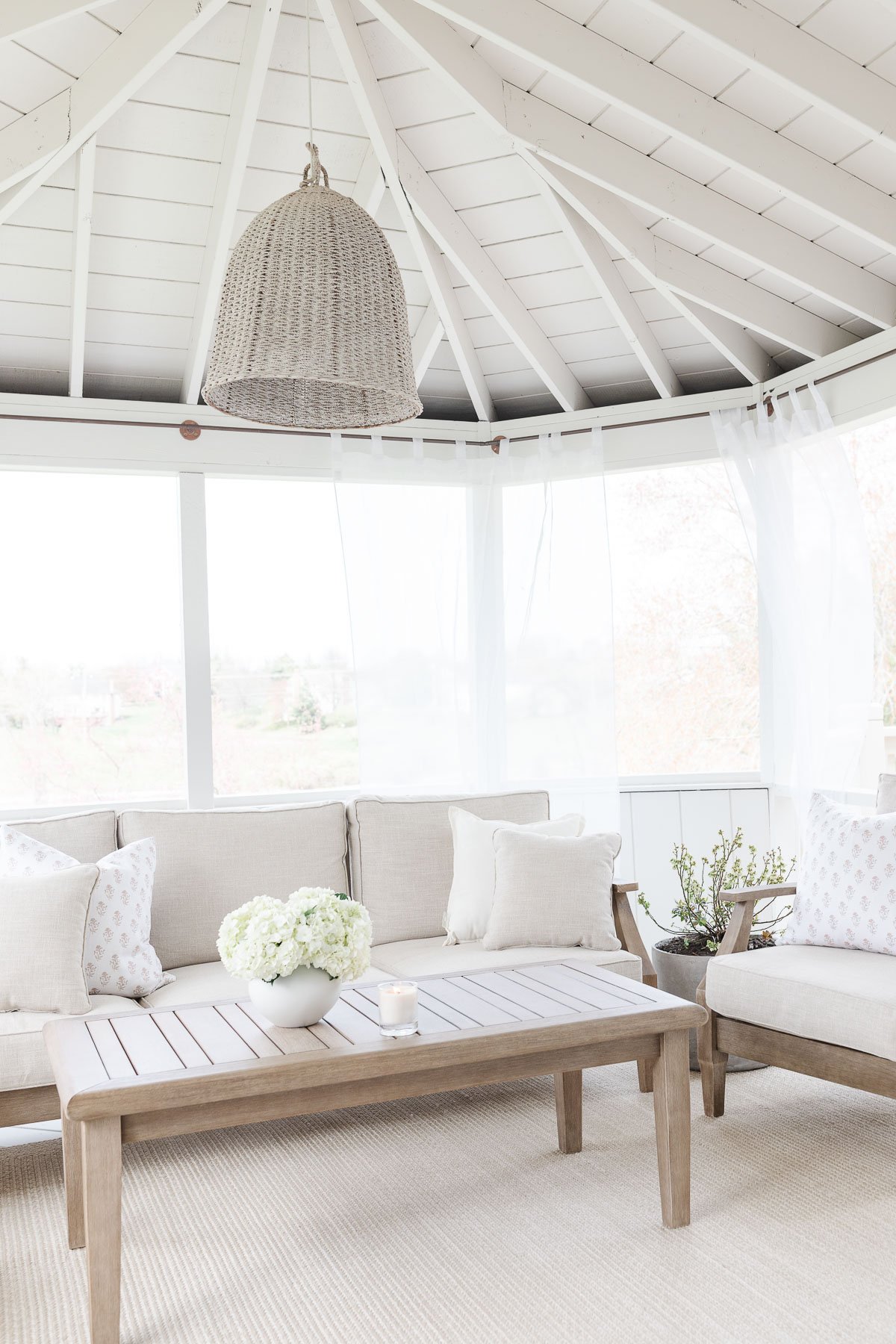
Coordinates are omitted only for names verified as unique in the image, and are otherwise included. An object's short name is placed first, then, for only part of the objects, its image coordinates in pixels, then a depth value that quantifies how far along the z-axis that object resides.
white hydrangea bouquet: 2.41
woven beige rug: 2.20
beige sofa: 3.46
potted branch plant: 3.65
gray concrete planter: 3.61
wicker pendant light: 2.29
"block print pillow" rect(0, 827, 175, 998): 3.15
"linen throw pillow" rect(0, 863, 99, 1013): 2.90
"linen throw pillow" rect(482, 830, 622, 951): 3.54
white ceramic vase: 2.46
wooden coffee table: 2.11
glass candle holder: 2.41
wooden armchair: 2.75
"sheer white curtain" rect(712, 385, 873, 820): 4.08
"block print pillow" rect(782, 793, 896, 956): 3.13
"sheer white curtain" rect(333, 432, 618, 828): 4.67
